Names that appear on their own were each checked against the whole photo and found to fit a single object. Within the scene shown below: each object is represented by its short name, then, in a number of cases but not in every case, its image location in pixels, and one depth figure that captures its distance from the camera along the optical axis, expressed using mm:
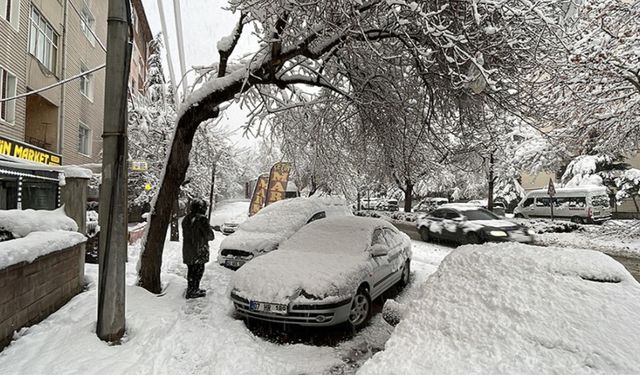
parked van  22156
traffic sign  19859
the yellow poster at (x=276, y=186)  16797
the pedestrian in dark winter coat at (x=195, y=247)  6031
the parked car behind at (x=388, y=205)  46625
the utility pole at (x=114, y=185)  3986
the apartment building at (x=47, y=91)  11758
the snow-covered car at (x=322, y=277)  4812
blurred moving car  12455
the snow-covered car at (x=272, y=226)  8102
